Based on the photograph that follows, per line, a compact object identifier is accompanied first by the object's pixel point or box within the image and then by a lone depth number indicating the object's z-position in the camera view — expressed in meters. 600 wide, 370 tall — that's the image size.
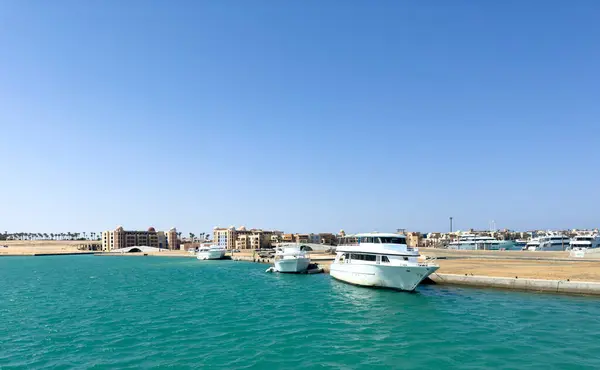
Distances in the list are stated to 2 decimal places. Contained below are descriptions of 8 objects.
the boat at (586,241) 116.06
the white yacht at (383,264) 41.25
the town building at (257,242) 196.25
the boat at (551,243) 143.75
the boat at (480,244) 152.88
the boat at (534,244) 150.57
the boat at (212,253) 126.94
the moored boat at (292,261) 67.25
